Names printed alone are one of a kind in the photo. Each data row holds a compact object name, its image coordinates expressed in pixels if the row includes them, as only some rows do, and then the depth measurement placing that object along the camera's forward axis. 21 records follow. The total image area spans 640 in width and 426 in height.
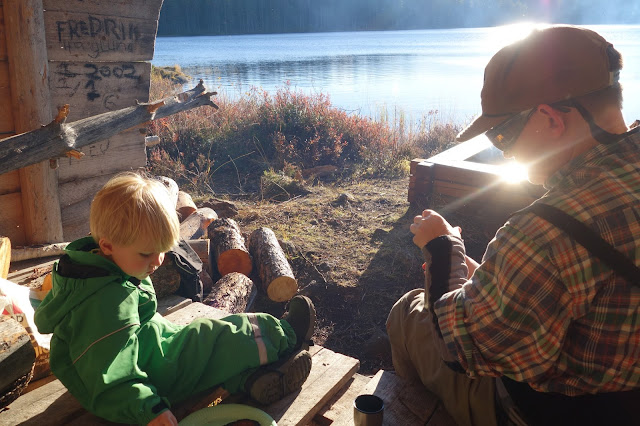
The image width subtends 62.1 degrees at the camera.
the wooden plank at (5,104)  3.83
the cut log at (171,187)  5.68
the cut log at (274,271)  4.77
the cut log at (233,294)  4.20
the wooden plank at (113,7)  4.14
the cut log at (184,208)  5.94
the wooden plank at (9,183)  4.00
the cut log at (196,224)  5.30
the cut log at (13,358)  2.04
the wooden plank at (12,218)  4.04
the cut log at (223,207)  6.54
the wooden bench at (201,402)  2.28
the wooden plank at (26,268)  3.61
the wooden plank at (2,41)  3.74
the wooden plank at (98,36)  4.18
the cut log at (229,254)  5.02
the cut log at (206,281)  4.68
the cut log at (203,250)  4.83
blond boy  2.01
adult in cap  1.44
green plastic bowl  2.22
